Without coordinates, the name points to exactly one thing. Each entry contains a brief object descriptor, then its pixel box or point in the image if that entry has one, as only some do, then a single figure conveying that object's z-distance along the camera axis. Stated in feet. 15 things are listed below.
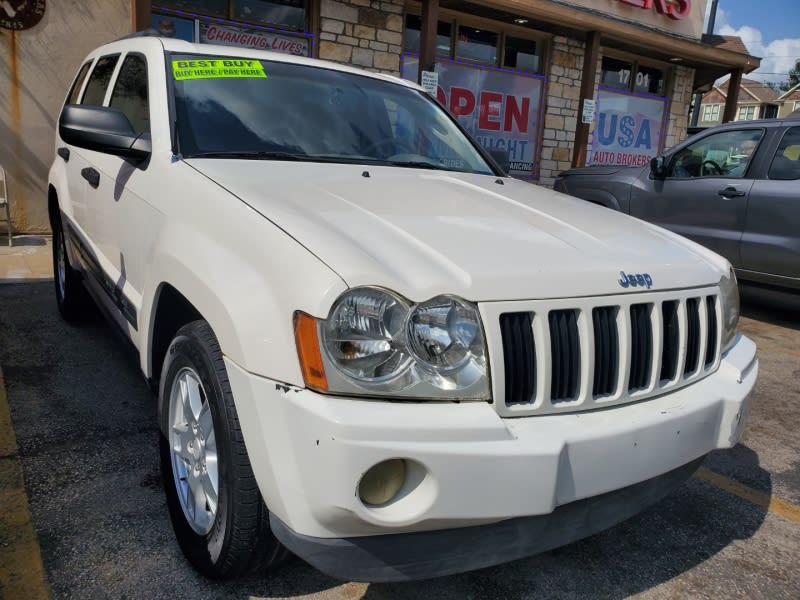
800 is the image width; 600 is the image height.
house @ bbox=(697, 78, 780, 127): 203.24
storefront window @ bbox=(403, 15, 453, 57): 33.37
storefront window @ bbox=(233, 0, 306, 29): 28.63
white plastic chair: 23.52
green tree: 268.82
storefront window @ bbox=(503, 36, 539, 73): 37.58
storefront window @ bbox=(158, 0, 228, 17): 27.22
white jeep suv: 5.17
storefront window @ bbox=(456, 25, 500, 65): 35.81
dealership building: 24.29
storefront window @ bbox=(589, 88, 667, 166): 43.14
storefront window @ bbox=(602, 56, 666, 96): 42.68
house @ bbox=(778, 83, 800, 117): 209.42
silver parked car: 18.72
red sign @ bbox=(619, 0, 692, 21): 39.00
